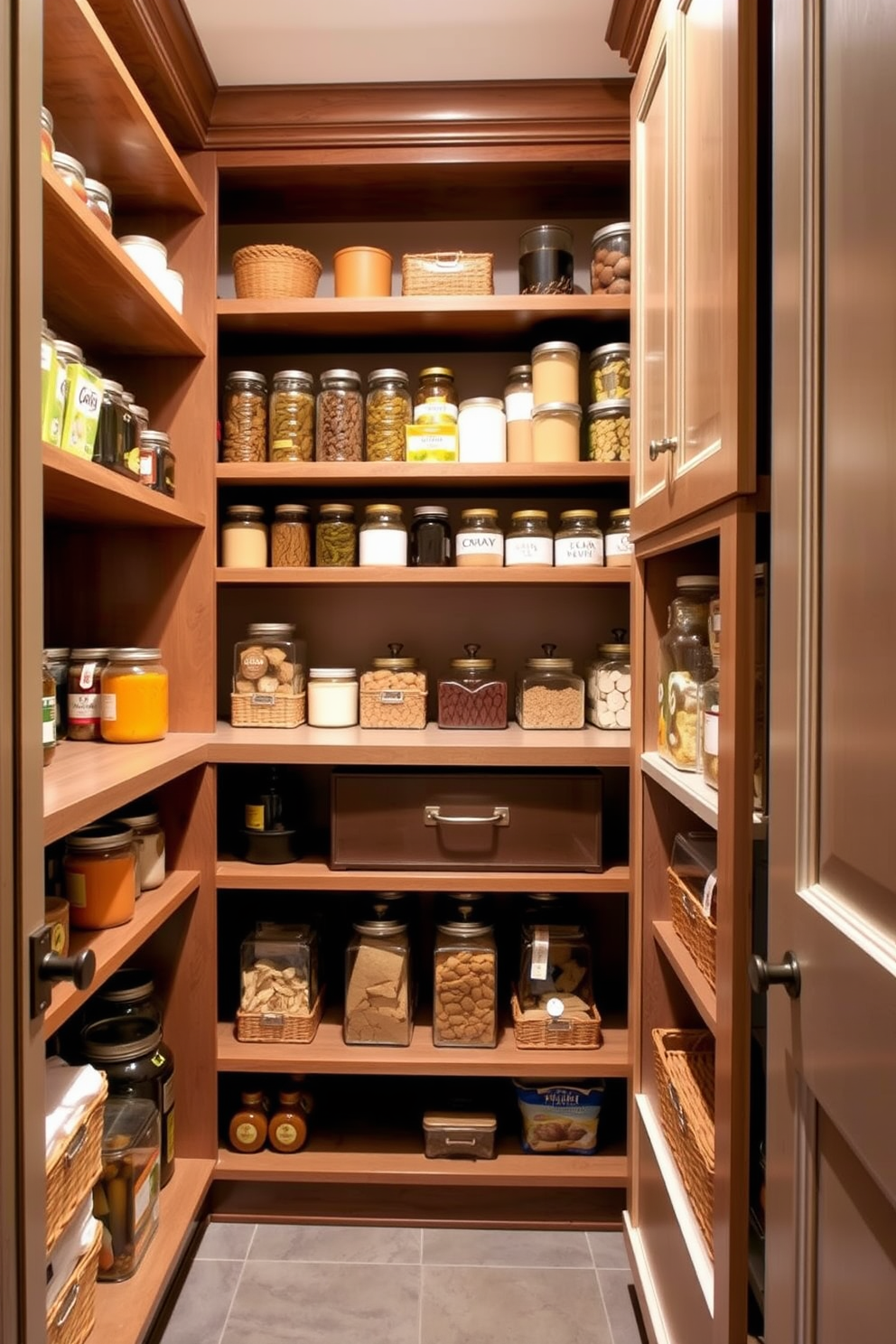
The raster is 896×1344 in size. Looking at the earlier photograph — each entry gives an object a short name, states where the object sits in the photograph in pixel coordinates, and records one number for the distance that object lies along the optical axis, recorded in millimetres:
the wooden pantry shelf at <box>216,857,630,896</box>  1683
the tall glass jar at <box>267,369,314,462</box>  1817
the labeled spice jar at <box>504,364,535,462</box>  1837
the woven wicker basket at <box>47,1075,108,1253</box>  1039
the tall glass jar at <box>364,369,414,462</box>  1817
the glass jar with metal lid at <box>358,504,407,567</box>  1813
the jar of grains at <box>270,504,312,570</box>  1856
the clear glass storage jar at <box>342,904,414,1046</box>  1719
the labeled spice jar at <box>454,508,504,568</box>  1806
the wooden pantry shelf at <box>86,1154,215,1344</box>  1294
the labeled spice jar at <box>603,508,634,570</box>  1769
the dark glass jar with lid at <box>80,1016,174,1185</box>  1508
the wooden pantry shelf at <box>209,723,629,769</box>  1631
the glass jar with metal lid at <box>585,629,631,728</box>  1808
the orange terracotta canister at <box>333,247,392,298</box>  1793
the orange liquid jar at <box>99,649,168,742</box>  1593
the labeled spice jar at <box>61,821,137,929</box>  1356
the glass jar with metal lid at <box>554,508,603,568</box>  1792
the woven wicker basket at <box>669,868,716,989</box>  1163
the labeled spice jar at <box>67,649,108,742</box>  1604
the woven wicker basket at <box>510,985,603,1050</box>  1710
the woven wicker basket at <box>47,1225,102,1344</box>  1092
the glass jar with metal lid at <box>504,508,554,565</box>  1791
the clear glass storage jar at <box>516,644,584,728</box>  1821
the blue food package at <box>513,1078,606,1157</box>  1746
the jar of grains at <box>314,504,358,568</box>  1848
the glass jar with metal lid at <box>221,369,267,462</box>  1833
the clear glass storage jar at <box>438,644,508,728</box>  1827
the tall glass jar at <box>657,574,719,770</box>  1309
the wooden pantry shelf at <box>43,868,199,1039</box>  1085
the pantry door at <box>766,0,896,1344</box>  582
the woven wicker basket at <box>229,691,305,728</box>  1830
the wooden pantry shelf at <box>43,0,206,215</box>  1232
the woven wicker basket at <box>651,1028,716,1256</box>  1149
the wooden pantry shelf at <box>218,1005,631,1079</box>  1667
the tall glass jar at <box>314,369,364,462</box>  1811
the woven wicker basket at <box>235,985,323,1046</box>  1729
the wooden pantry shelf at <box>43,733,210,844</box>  1048
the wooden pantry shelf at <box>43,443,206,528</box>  1138
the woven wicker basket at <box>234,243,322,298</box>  1789
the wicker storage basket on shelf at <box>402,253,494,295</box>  1781
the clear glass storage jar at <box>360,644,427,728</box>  1822
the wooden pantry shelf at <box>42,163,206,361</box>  1179
